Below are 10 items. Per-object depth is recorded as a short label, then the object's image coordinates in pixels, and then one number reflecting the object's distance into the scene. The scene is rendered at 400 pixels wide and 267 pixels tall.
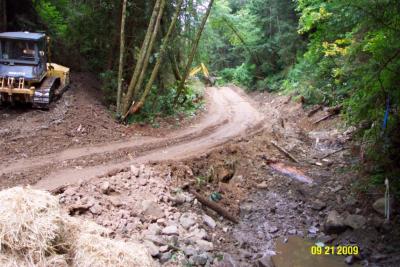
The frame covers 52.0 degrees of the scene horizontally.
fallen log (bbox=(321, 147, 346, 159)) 14.54
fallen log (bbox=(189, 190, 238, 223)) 10.34
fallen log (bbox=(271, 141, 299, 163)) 14.22
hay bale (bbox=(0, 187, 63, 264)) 5.14
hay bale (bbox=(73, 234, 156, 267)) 5.48
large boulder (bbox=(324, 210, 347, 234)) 9.58
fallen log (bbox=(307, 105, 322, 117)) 20.43
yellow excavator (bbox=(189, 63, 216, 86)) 38.06
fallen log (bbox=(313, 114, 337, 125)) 19.15
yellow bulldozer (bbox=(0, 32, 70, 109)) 14.73
